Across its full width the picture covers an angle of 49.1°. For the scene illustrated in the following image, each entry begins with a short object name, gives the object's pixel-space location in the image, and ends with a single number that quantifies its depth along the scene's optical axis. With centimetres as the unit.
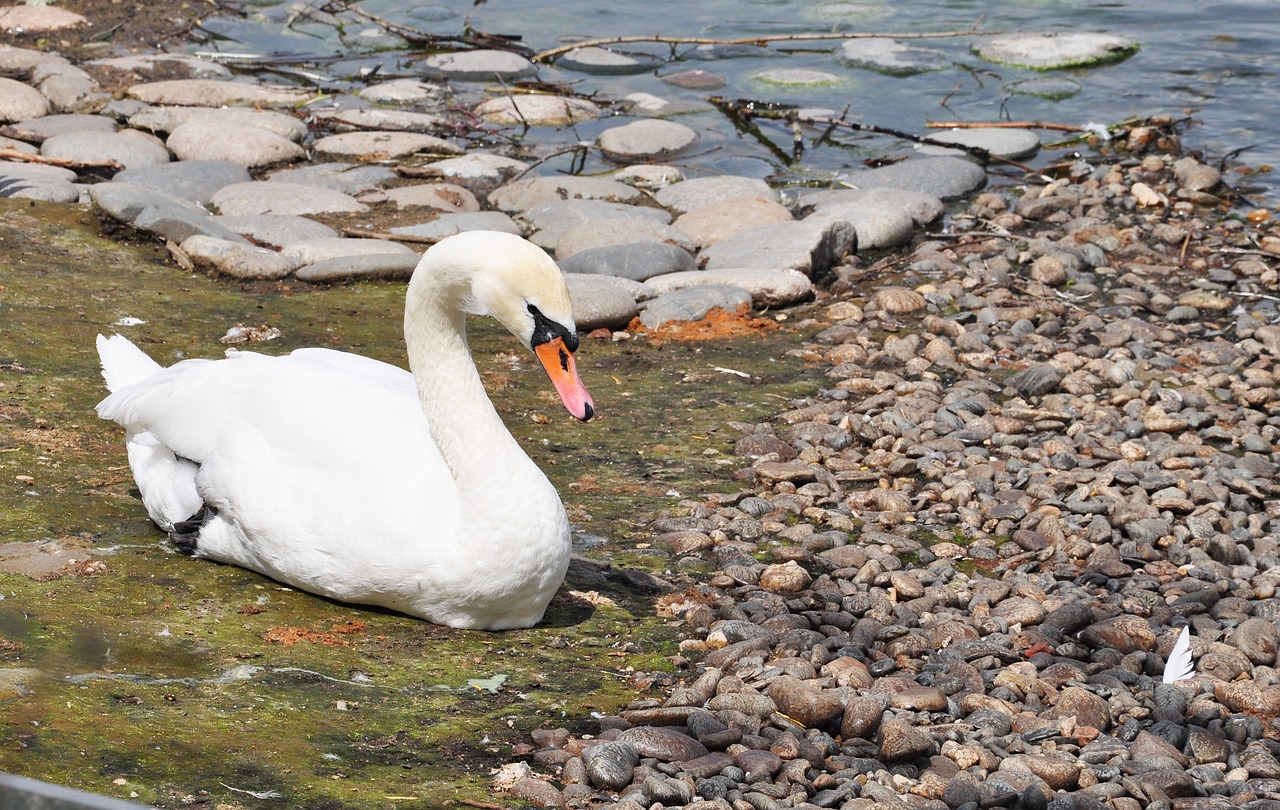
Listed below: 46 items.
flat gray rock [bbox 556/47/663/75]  1545
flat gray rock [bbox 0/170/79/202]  916
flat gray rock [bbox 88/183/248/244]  857
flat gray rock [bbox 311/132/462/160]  1191
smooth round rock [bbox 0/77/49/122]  1192
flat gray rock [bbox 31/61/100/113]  1248
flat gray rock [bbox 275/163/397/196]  1080
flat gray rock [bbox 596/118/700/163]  1244
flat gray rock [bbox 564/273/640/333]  806
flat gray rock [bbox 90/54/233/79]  1380
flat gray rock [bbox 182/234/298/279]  829
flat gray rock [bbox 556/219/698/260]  952
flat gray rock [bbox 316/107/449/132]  1255
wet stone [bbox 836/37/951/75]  1545
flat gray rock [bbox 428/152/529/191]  1133
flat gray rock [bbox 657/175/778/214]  1094
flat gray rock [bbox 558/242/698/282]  901
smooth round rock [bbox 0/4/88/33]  1501
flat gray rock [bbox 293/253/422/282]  840
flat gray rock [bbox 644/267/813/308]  866
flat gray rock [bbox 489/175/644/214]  1072
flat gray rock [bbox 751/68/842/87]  1489
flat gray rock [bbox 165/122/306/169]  1129
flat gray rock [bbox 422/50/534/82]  1496
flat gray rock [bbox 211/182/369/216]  995
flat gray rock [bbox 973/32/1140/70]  1548
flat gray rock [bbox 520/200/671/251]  999
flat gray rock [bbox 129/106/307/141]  1178
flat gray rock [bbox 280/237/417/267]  862
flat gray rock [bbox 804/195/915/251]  993
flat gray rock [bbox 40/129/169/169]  1077
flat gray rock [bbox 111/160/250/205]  1032
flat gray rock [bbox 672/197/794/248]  1005
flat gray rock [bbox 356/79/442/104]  1392
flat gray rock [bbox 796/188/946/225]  1047
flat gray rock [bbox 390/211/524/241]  959
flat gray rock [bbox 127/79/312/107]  1282
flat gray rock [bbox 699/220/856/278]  912
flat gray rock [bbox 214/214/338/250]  905
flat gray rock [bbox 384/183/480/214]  1047
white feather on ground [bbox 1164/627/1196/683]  458
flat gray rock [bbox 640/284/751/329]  823
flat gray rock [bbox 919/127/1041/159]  1241
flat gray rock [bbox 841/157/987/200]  1137
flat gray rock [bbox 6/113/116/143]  1125
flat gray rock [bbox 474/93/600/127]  1339
